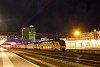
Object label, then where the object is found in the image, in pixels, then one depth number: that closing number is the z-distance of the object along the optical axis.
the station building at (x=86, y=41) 110.97
